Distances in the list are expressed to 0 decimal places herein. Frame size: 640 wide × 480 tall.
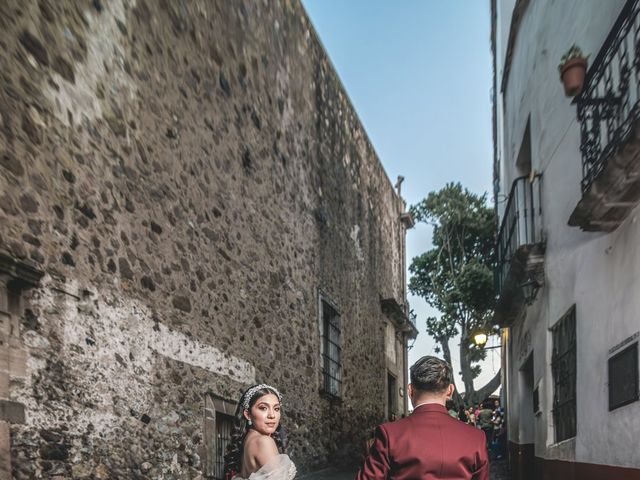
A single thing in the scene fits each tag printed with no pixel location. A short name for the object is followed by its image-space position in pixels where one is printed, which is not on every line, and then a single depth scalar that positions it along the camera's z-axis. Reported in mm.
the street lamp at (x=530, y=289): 8930
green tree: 24922
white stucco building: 5043
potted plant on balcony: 6479
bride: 3320
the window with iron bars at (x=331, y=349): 11836
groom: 2891
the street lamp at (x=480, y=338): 15602
